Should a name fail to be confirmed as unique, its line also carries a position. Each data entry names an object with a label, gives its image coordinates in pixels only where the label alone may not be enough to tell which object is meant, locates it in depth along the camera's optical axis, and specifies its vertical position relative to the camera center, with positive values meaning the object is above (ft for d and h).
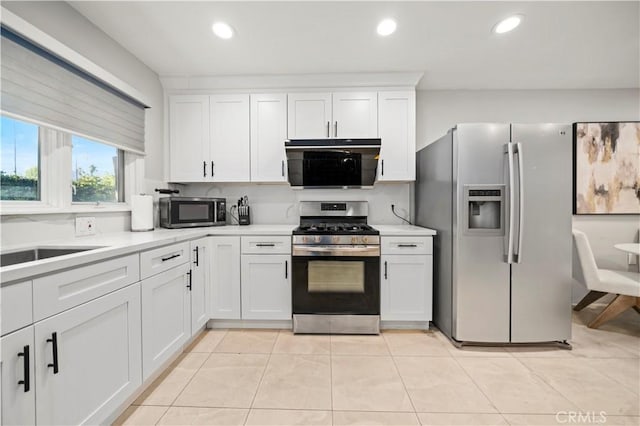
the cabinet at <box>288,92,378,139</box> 8.65 +3.20
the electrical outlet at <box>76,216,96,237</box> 5.74 -0.35
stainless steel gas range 7.54 -2.05
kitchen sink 4.35 -0.74
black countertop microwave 7.68 -0.05
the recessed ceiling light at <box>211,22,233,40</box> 6.23 +4.38
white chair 7.36 -2.09
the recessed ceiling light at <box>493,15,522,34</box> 6.04 +4.39
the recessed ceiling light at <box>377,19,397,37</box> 6.10 +4.36
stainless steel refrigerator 6.61 -0.59
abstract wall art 9.21 +1.46
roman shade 4.42 +2.34
